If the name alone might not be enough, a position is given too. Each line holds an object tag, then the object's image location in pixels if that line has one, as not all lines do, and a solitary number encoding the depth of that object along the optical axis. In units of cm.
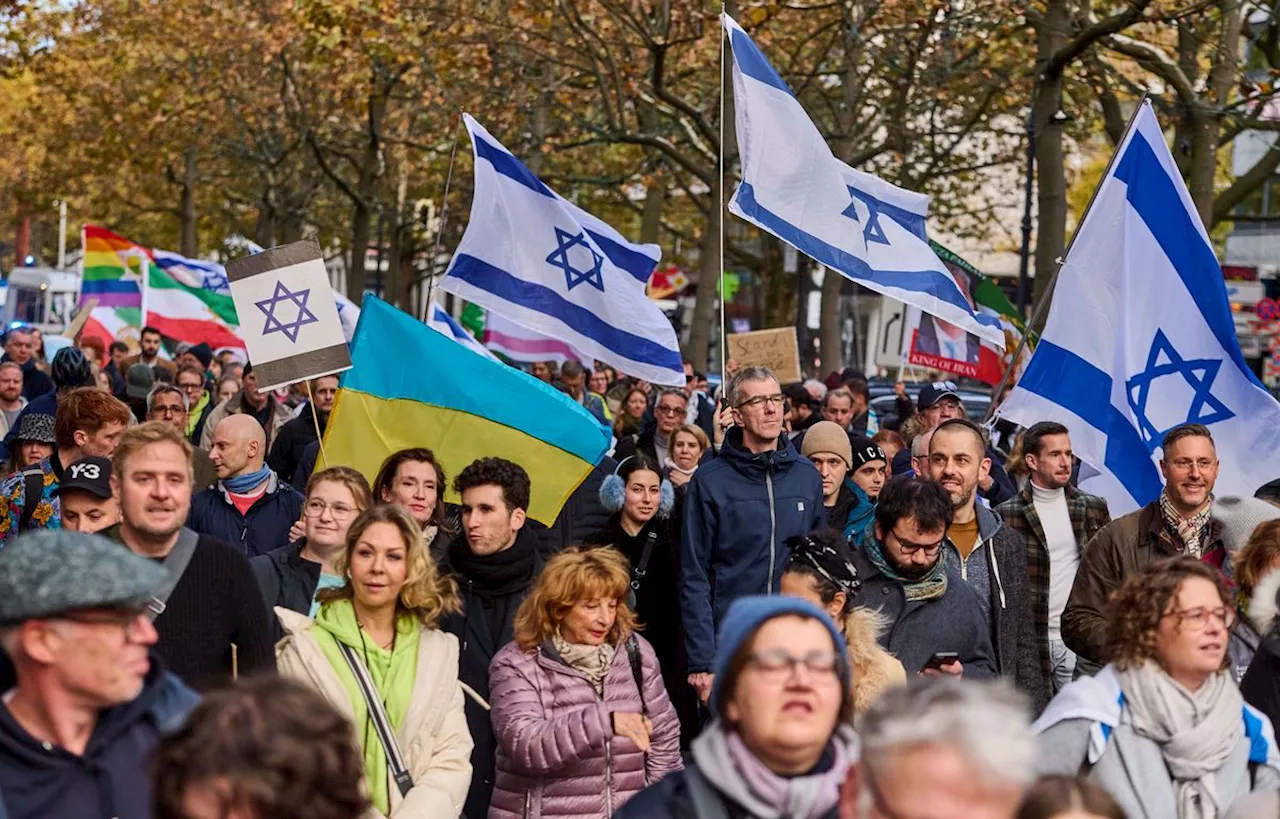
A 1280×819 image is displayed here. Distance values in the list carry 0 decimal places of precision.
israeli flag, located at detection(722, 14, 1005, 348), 2164
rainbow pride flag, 5200
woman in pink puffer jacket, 1169
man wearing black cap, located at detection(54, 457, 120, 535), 1320
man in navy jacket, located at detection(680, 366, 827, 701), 1634
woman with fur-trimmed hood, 1136
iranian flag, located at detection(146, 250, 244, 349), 4678
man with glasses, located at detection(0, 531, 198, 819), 761
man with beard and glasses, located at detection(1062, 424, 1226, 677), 1442
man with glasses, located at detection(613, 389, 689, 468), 2619
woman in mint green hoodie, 1097
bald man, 1652
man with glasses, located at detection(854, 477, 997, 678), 1299
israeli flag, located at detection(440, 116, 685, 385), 2380
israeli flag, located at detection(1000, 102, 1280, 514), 1923
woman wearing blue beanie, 727
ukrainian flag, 1869
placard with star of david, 2006
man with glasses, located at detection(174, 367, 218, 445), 2912
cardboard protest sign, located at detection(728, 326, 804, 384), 3569
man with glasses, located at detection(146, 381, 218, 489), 2303
